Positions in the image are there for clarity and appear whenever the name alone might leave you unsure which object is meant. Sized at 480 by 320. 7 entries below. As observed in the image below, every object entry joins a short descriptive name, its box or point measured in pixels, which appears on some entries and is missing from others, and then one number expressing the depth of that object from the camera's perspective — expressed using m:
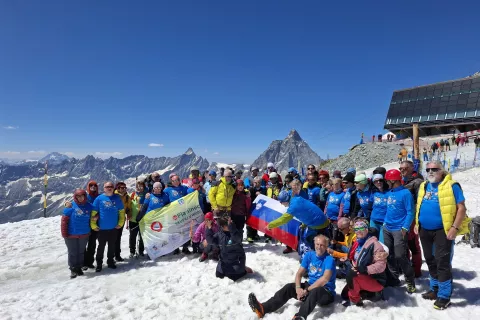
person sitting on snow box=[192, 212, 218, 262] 7.76
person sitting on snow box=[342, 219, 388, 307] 4.90
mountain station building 53.09
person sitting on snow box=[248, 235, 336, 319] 4.99
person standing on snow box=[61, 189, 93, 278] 7.51
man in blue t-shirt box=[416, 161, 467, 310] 4.75
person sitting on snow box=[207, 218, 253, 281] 6.77
